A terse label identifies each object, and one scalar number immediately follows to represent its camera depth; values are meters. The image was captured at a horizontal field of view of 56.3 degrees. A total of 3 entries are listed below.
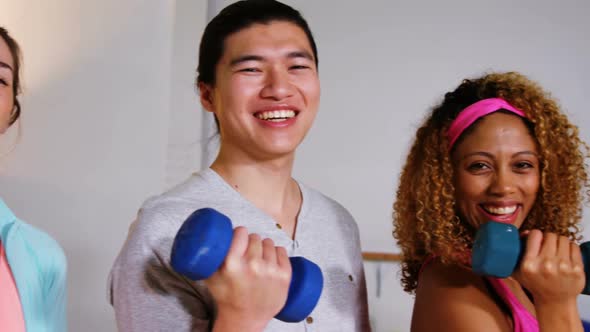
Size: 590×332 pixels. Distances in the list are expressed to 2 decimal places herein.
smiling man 0.83
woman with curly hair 1.00
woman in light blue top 1.00
